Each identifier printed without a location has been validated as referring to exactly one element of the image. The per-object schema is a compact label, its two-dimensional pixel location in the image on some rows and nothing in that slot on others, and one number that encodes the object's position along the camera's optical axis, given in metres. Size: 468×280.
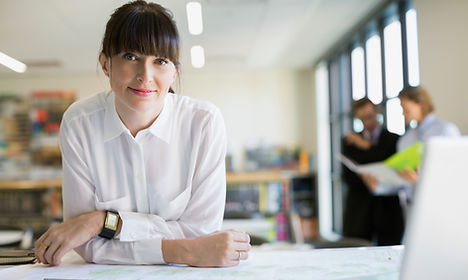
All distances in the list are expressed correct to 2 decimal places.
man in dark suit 2.88
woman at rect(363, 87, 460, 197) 2.41
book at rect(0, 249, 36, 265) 1.00
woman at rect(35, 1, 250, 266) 0.97
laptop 0.55
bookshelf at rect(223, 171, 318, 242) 4.52
